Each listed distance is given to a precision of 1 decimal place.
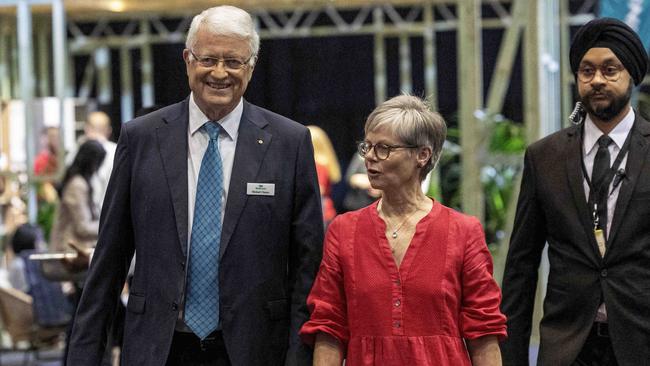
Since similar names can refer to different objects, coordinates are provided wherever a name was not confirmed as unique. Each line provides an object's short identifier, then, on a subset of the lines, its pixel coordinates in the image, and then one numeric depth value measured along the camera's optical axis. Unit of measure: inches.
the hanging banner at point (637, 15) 478.3
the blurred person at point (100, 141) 618.6
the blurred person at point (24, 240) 748.3
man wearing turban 294.1
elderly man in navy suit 265.7
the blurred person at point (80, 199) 608.0
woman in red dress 262.0
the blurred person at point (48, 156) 774.9
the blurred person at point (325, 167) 712.8
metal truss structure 892.7
